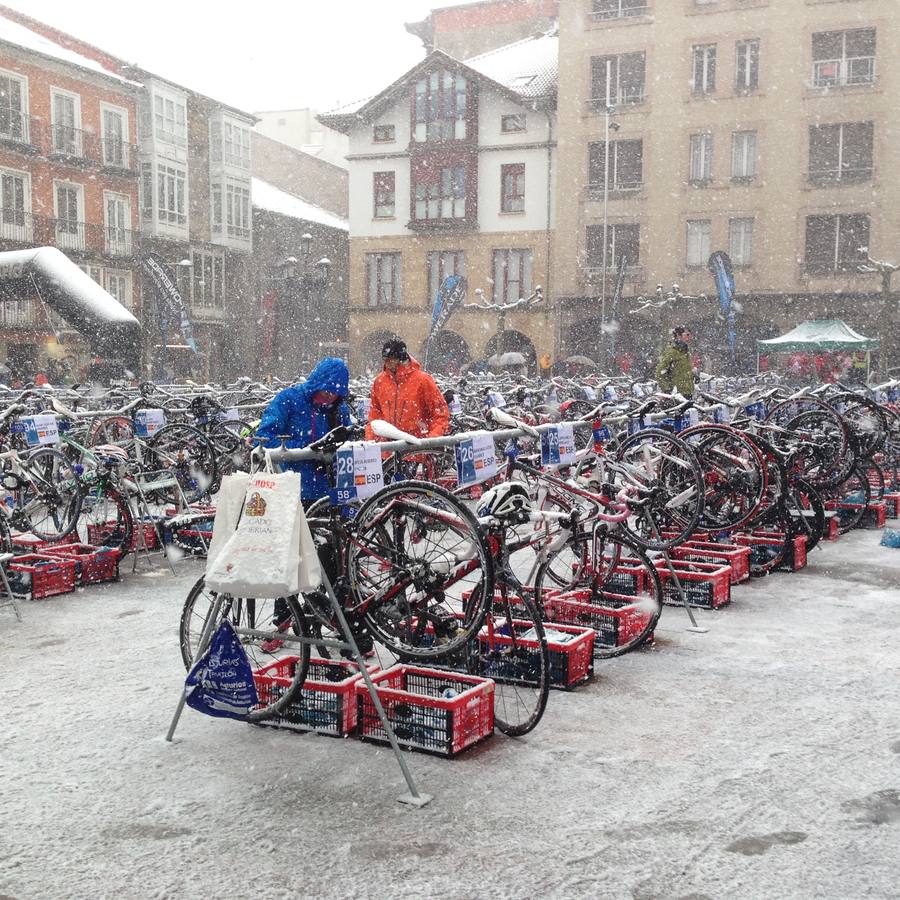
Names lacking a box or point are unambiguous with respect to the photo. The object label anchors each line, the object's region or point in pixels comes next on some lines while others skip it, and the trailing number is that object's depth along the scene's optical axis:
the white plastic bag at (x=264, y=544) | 4.36
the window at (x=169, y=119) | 39.69
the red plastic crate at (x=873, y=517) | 11.62
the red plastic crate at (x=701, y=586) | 7.71
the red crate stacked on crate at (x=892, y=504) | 12.51
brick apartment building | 32.94
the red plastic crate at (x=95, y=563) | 8.54
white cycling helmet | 5.13
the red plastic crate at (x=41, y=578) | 8.04
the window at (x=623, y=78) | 37.12
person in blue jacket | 6.59
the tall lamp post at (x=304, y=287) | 24.55
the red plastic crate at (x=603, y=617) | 6.48
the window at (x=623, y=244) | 37.25
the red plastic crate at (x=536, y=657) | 5.71
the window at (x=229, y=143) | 43.00
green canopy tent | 27.72
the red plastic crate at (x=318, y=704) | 5.07
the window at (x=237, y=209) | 43.31
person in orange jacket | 8.24
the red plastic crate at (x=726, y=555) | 8.50
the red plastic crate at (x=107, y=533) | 9.57
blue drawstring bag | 4.70
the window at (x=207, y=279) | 41.91
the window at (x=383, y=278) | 41.53
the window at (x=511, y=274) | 39.41
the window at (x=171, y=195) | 39.81
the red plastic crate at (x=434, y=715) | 4.84
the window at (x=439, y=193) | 40.50
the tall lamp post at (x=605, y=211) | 35.04
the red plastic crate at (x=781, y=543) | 9.14
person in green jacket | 11.88
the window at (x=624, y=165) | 37.22
